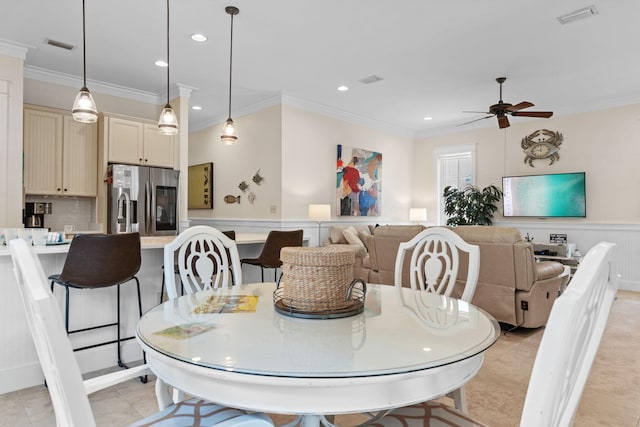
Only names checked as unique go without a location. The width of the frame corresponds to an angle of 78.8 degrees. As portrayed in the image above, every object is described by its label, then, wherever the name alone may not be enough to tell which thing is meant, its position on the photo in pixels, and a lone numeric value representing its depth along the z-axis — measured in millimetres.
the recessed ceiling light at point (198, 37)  3752
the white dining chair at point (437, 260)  1971
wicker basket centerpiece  1270
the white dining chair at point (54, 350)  696
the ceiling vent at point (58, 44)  3887
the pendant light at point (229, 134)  3609
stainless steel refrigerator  4742
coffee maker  4590
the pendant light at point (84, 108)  2631
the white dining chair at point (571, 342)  577
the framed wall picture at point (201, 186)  6852
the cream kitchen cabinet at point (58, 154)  4449
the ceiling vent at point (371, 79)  4922
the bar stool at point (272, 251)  3455
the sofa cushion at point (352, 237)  5758
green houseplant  6750
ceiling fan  4648
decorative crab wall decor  6246
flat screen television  5996
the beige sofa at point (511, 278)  3359
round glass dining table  853
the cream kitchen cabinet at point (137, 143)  4812
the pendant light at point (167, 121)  3100
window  7285
